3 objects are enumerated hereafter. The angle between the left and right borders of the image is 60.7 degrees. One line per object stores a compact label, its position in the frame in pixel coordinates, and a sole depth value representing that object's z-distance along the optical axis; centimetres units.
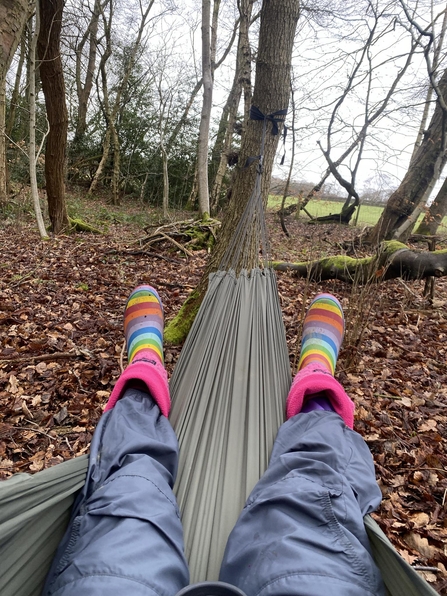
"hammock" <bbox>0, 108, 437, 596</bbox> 58
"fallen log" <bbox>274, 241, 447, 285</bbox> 202
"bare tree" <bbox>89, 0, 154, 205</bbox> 677
